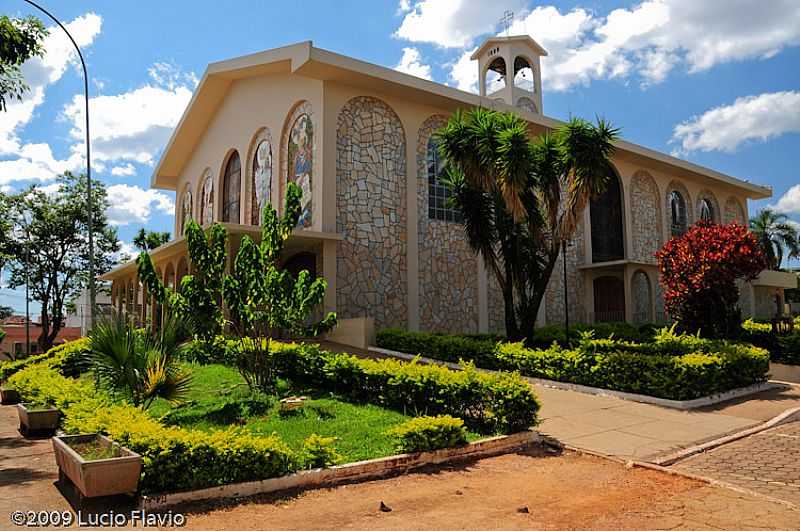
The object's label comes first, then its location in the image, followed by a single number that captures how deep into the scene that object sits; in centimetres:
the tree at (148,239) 3825
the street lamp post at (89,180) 1391
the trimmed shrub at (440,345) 1403
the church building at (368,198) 1809
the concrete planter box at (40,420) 927
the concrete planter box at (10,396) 1366
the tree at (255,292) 994
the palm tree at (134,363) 820
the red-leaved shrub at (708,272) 1397
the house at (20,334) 4128
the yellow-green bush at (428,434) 669
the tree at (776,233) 4575
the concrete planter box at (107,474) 500
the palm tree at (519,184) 1482
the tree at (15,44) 823
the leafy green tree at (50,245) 3084
